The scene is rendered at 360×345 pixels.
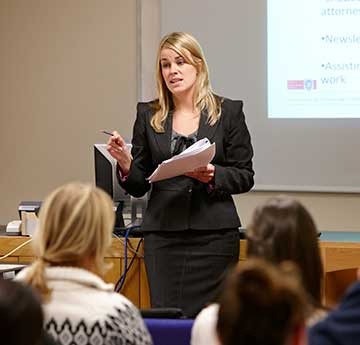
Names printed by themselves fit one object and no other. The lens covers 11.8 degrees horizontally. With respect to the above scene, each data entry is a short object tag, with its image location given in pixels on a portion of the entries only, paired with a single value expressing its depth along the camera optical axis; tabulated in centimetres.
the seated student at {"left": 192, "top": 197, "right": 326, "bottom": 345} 540
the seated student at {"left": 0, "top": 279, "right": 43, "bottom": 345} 406
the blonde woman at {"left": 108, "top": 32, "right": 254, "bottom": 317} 652
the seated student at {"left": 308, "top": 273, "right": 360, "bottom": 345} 478
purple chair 554
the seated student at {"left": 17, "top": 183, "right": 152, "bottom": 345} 531
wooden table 690
